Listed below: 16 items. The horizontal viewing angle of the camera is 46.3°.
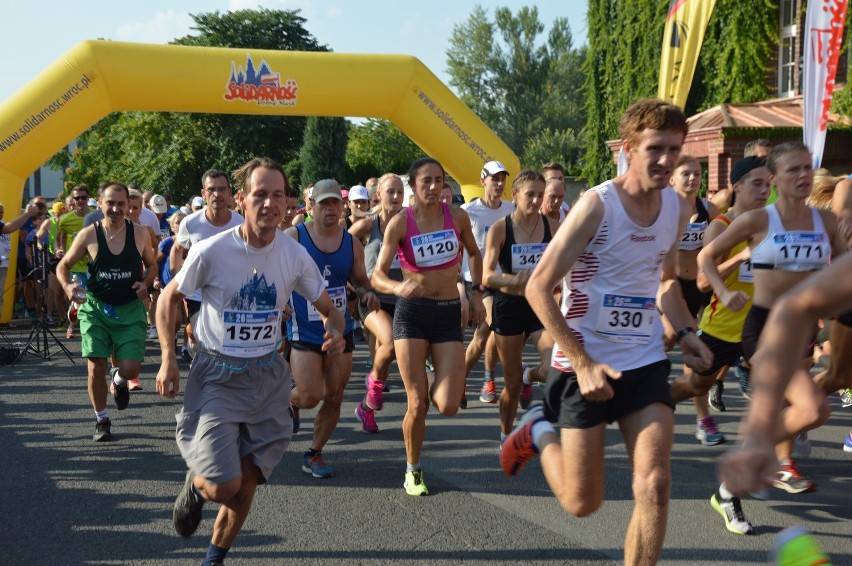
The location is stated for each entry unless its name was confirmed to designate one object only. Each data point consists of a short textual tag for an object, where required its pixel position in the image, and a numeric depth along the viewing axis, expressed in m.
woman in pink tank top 5.99
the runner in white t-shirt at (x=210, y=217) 8.33
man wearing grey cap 6.39
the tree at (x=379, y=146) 66.69
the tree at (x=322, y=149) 41.62
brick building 18.39
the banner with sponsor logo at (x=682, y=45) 15.06
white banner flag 11.33
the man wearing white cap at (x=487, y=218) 8.99
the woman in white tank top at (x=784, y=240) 5.59
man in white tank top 3.88
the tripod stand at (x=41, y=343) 12.05
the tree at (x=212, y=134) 48.44
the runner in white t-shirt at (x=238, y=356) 4.35
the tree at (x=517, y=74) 85.25
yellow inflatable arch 15.62
